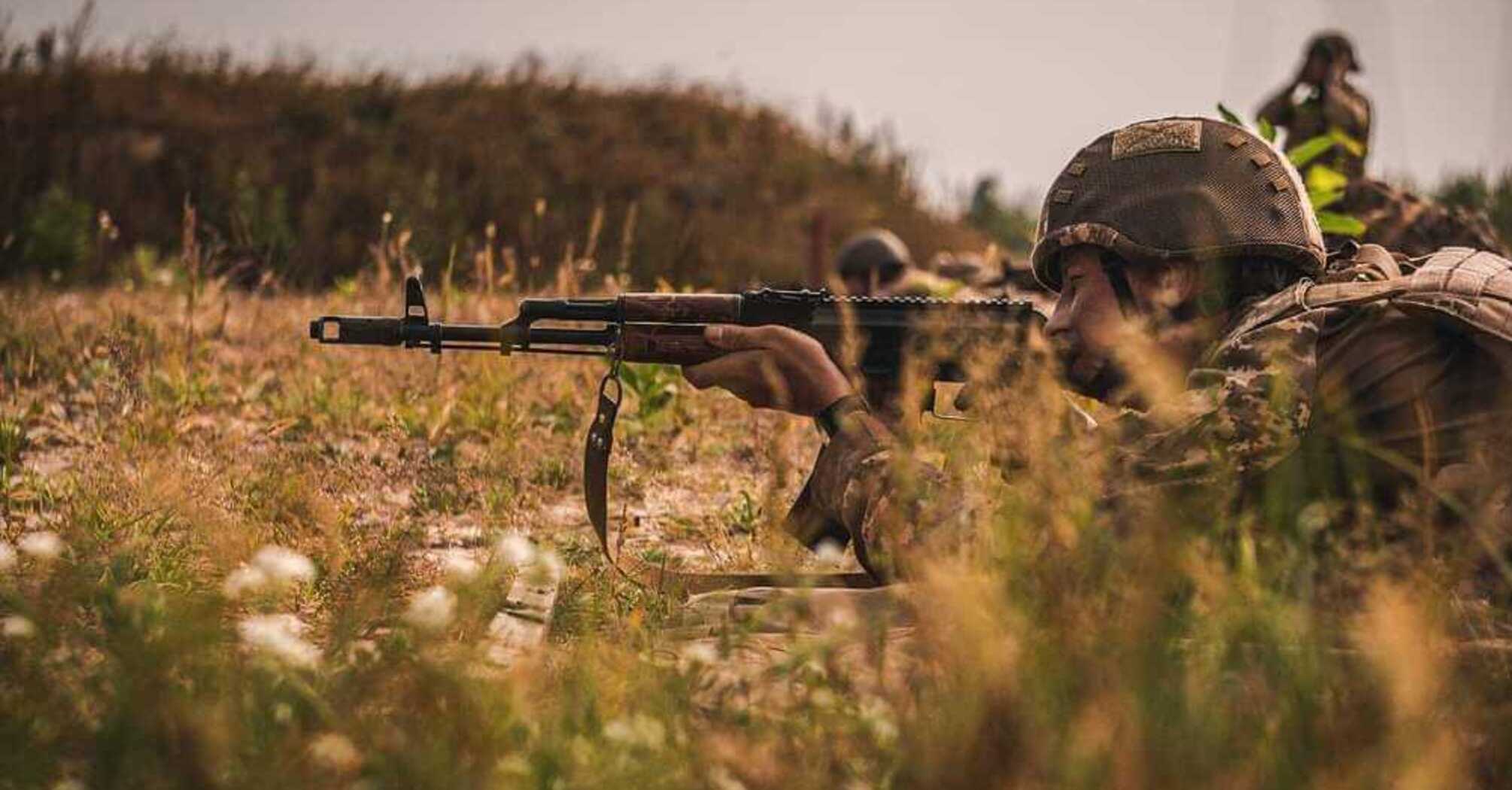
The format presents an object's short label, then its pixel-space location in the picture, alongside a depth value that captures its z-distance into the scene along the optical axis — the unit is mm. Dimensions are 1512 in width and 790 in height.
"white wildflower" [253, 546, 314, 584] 2521
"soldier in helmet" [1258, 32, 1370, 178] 9203
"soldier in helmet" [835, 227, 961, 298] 13821
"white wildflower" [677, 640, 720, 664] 2551
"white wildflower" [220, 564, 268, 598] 2525
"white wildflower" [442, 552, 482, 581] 4188
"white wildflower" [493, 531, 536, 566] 2609
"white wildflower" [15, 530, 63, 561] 2711
